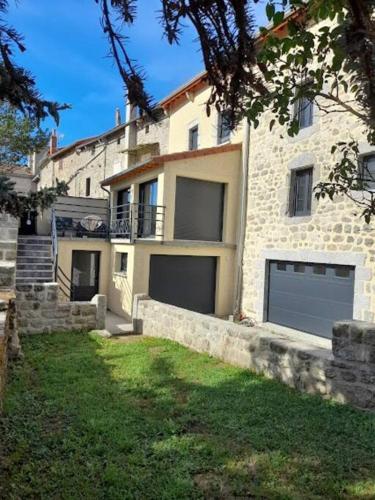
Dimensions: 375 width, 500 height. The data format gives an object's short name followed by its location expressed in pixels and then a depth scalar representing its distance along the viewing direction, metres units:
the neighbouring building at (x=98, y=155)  19.19
